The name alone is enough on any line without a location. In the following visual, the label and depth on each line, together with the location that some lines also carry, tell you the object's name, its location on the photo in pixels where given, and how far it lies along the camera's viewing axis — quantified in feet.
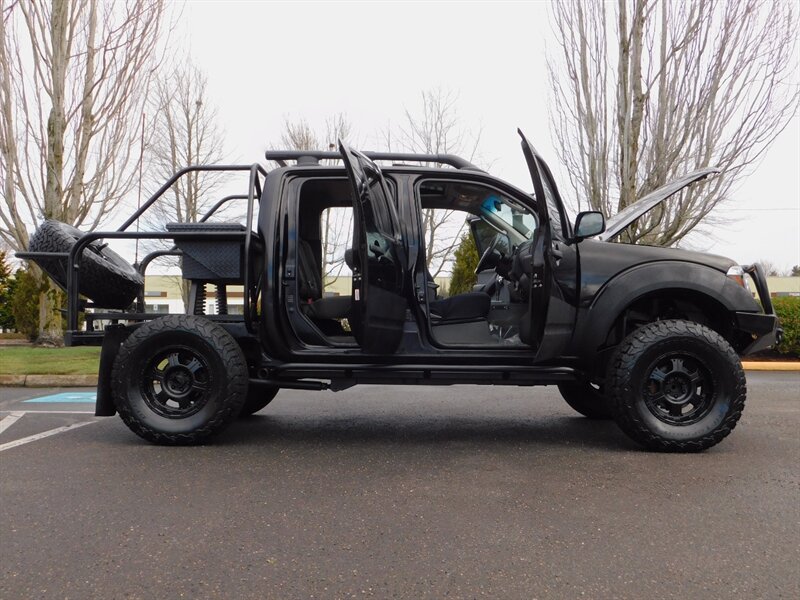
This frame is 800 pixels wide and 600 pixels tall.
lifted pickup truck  11.93
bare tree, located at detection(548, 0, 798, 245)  38.70
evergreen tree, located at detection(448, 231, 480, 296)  34.69
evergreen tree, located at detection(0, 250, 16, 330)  64.54
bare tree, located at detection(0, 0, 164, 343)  43.39
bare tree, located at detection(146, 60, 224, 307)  69.10
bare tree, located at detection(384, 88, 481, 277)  53.26
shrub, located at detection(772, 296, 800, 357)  35.99
